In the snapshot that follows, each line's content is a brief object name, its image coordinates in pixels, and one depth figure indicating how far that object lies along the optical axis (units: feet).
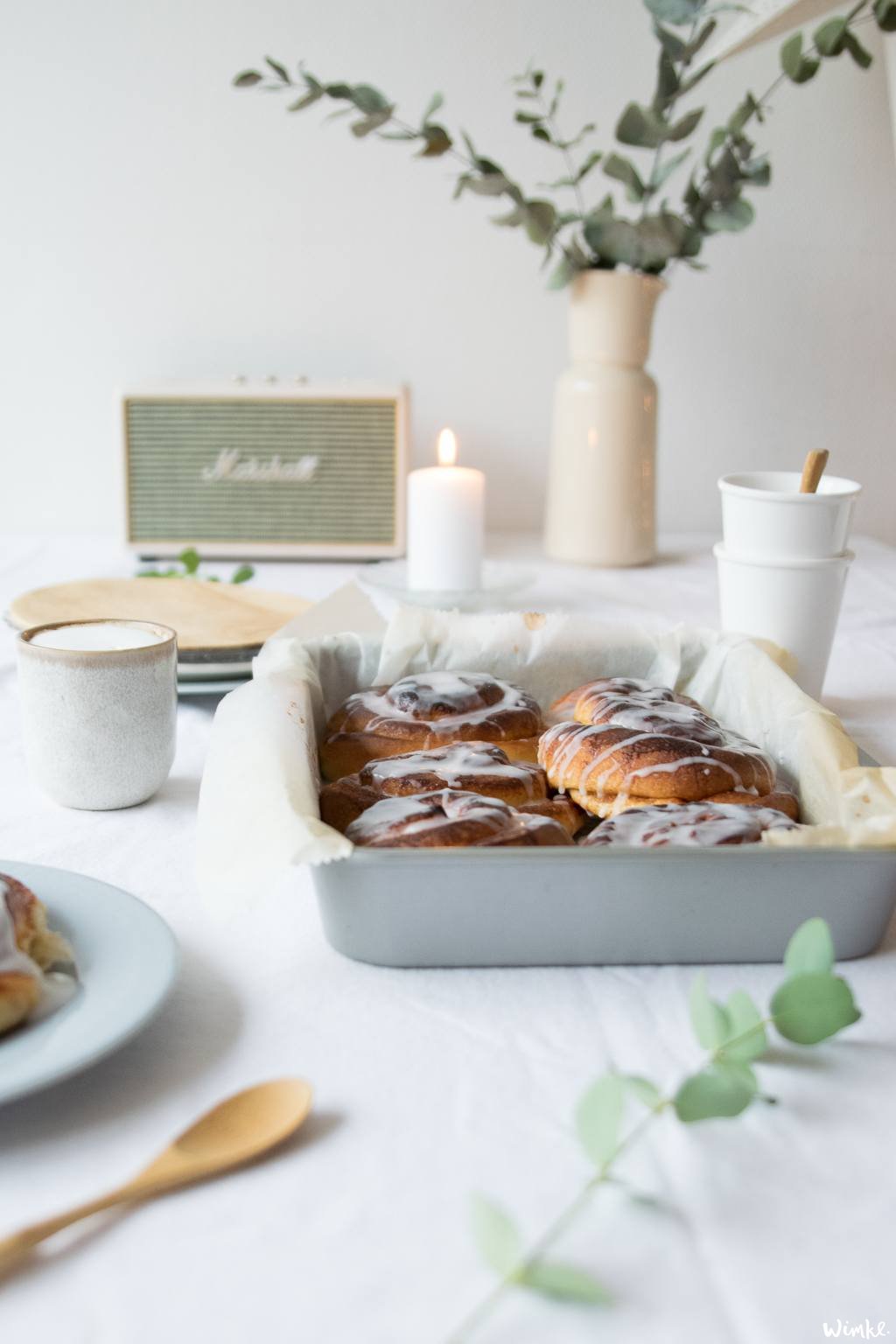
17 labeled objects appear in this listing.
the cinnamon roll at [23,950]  1.62
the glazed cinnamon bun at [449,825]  1.99
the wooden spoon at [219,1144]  1.37
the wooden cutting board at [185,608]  3.42
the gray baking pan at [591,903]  1.88
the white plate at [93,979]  1.54
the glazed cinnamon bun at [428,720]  2.64
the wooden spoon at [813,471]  3.26
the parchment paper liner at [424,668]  1.92
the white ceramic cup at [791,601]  3.34
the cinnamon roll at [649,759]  2.36
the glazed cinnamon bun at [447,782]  2.24
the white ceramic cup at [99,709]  2.52
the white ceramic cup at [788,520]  3.26
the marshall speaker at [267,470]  5.41
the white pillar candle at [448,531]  4.64
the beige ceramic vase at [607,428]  5.26
